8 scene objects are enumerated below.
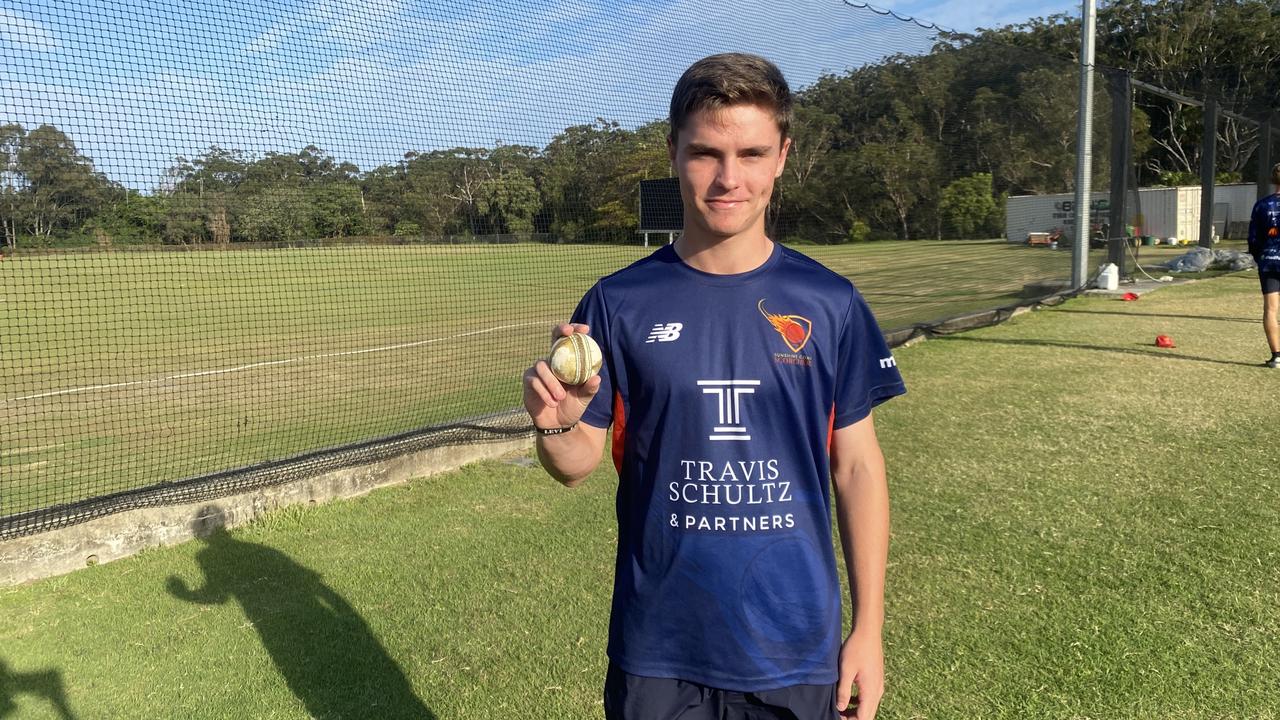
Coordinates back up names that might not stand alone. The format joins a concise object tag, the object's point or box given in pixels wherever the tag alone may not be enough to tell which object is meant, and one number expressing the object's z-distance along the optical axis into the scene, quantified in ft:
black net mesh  21.91
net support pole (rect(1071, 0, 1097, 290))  42.65
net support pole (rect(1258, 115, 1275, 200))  67.56
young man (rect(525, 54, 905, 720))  5.45
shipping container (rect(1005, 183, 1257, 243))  99.60
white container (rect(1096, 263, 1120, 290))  47.19
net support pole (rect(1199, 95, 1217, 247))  64.75
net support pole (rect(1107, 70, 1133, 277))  47.73
